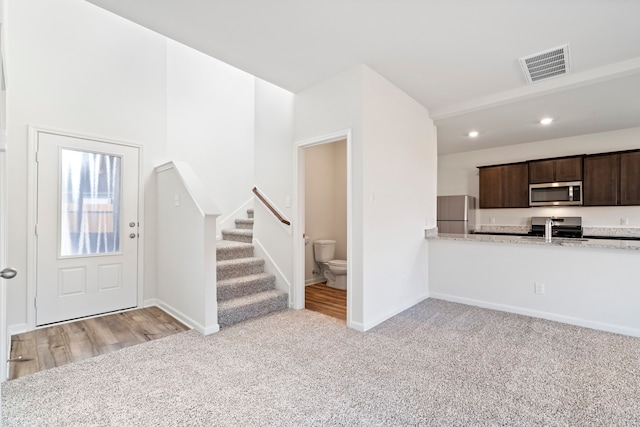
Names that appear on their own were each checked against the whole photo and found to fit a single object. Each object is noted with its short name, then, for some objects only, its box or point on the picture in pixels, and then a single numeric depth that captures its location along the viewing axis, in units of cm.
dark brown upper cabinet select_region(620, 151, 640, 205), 453
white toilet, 457
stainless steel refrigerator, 594
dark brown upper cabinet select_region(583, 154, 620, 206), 468
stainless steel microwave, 498
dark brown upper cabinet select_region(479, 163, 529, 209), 551
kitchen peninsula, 292
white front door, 308
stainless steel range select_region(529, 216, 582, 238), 516
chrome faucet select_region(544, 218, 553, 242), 350
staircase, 320
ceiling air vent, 267
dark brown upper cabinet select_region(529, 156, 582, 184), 499
